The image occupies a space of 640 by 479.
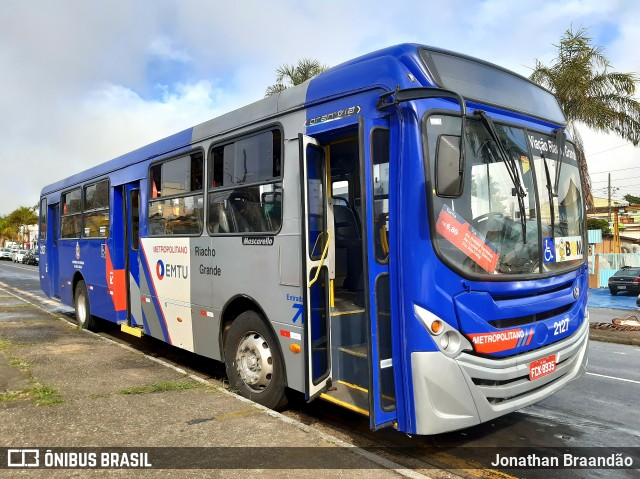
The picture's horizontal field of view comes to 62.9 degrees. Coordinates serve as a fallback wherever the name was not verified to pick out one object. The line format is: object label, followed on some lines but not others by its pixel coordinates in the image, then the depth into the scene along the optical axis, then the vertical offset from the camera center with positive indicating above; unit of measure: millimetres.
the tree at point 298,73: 20688 +6589
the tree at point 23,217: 82000 +4284
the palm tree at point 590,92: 15289 +4142
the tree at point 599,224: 42406 +688
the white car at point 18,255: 50975 -1160
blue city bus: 3896 -54
